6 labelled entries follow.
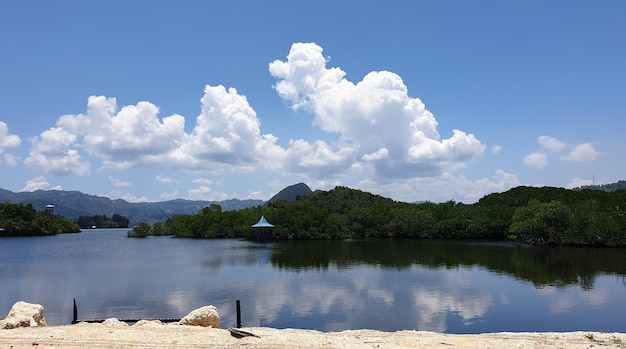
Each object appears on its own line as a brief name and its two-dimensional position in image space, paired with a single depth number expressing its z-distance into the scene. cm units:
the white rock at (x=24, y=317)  1526
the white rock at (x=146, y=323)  1638
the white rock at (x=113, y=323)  1613
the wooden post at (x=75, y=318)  2089
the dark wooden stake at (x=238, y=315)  2017
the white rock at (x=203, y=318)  1675
